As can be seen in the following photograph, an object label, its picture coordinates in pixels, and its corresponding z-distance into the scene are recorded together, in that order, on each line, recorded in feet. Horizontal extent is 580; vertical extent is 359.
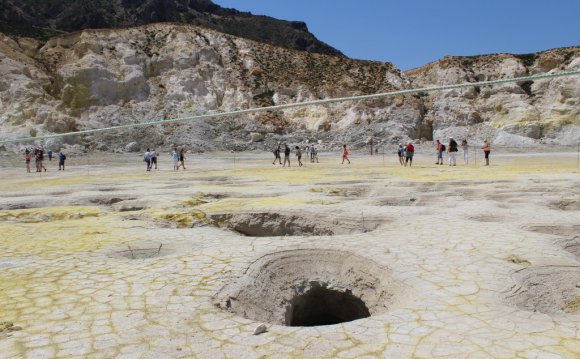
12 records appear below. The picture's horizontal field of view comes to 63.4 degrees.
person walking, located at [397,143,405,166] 91.09
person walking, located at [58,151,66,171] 94.67
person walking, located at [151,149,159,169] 91.51
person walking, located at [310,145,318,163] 114.62
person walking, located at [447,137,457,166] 79.51
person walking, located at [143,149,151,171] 88.98
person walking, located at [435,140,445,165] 84.14
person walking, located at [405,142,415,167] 83.97
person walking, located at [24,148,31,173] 93.35
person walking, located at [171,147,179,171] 90.21
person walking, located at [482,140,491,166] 77.97
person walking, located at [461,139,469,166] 81.41
